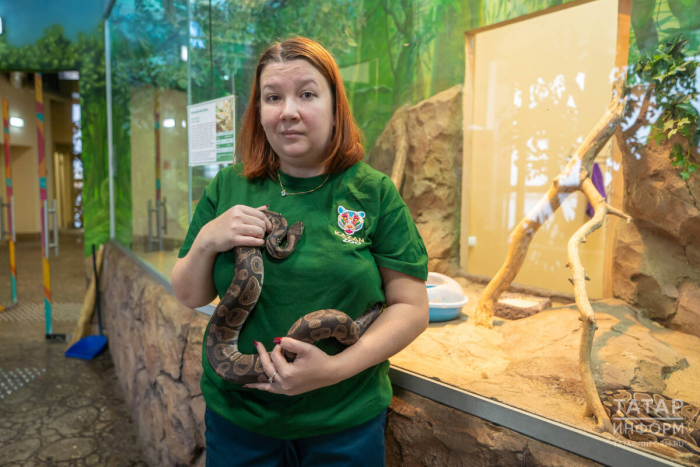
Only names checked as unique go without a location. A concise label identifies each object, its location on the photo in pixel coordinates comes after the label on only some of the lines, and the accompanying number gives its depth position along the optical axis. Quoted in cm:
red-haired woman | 116
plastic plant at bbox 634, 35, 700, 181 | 128
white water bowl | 237
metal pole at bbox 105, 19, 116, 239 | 596
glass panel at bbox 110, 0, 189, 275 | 362
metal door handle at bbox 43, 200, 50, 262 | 520
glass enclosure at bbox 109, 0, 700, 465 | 138
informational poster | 258
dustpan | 484
